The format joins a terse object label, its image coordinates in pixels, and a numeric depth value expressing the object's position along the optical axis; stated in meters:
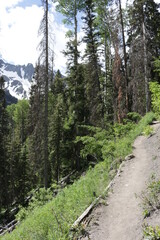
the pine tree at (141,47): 15.63
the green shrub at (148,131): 10.18
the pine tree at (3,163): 23.76
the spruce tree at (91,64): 19.44
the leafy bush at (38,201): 8.78
